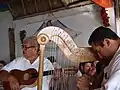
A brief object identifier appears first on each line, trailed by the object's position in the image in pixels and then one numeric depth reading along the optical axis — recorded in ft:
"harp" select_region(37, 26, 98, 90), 6.15
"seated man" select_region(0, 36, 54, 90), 8.58
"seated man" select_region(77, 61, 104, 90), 5.99
